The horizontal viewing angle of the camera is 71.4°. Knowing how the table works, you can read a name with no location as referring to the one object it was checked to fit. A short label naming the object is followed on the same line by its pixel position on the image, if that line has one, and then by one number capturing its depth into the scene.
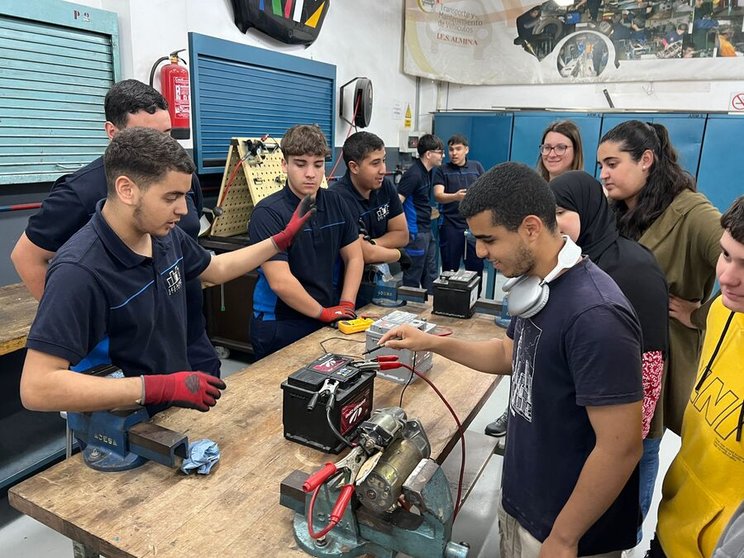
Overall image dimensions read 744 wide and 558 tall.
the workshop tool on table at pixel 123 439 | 1.09
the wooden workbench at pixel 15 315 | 1.69
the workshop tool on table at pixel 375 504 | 0.88
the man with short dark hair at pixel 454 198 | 4.35
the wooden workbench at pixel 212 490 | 0.91
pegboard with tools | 2.95
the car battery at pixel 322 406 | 1.15
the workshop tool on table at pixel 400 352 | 1.51
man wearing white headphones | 0.85
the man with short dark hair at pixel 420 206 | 4.08
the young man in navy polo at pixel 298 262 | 1.87
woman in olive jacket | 1.52
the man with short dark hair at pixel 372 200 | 2.33
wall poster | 4.76
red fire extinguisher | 2.63
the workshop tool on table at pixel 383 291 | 2.20
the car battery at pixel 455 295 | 2.01
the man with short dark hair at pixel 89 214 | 1.54
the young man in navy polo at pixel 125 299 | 1.02
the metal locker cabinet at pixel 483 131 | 5.16
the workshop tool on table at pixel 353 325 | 1.85
